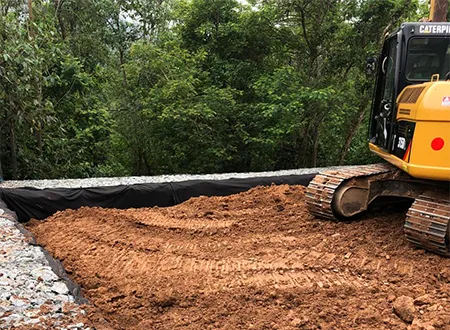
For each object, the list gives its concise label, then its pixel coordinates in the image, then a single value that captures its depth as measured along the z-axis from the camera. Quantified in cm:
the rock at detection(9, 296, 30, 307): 268
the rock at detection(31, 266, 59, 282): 308
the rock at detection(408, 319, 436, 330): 280
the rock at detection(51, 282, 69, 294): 289
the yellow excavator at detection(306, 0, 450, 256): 379
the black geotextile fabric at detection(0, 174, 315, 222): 572
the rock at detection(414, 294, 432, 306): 317
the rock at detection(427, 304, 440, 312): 306
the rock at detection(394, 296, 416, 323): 295
